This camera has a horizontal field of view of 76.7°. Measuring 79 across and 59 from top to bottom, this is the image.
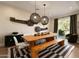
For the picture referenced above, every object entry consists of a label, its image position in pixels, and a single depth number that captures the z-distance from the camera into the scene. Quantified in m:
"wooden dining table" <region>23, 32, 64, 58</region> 1.63
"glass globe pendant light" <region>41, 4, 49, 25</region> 2.46
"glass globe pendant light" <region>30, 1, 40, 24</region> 2.04
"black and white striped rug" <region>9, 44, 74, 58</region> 1.80
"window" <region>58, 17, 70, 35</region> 3.29
